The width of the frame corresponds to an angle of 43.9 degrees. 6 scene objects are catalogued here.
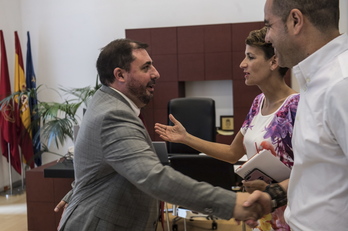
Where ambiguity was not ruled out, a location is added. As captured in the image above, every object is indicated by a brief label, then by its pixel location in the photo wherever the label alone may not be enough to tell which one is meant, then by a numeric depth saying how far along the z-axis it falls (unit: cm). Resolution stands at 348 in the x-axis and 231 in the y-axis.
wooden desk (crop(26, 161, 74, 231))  434
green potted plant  554
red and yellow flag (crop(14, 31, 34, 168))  662
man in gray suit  156
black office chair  470
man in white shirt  120
